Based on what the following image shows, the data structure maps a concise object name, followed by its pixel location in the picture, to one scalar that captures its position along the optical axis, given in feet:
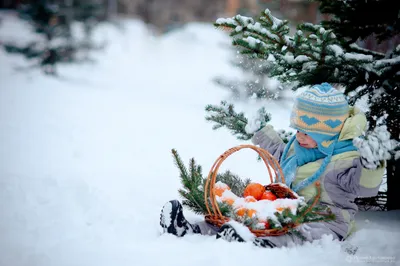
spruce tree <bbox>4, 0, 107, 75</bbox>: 39.60
